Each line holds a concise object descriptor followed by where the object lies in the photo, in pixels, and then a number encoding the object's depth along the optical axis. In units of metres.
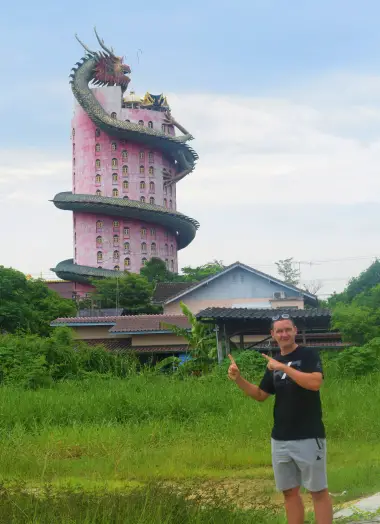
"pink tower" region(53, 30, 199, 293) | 84.06
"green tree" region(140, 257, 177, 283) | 78.38
